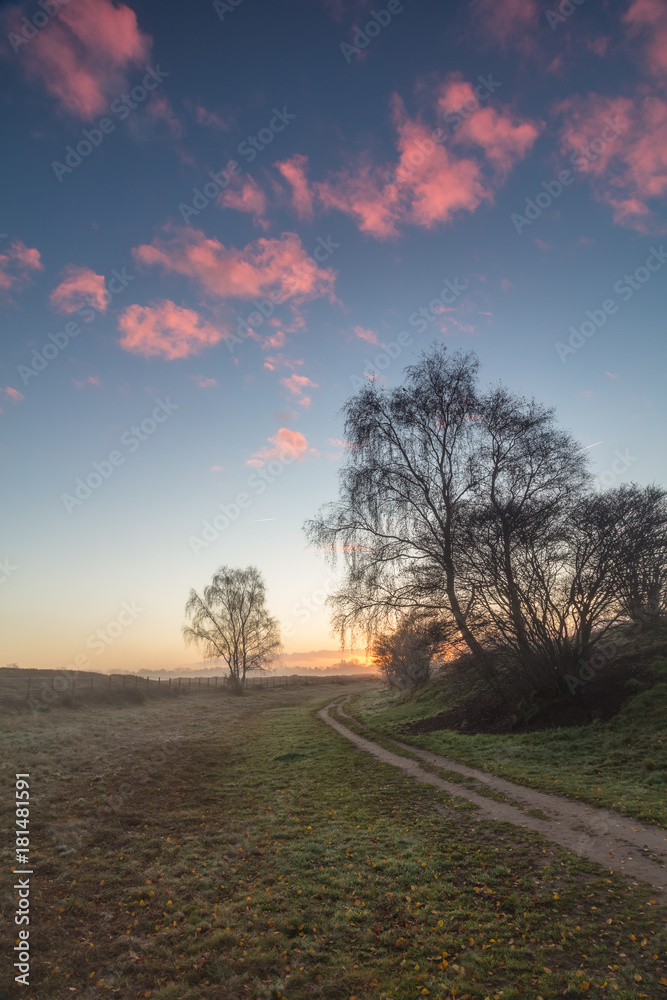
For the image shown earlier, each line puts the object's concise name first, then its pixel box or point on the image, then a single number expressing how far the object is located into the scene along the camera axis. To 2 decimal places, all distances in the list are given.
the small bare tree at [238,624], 49.67
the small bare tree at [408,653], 16.55
